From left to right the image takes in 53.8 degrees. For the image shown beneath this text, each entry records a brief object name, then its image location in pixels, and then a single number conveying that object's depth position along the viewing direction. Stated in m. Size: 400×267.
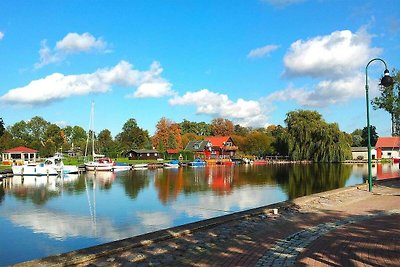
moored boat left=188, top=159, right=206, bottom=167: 80.62
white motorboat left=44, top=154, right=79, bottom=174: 53.07
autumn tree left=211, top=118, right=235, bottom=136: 134.88
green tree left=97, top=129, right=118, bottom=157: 96.62
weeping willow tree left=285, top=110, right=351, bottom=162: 77.63
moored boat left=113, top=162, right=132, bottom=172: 64.06
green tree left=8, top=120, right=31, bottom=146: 117.19
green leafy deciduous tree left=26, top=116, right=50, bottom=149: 120.93
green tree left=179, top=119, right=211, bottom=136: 145.25
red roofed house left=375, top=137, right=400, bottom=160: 103.92
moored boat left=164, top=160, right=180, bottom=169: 73.44
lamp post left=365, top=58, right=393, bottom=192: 16.81
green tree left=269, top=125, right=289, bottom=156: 84.69
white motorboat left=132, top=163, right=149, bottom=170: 67.41
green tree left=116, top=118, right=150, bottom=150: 106.94
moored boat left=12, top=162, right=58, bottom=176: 49.94
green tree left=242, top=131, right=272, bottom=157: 106.44
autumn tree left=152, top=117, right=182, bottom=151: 100.88
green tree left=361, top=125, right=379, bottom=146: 123.50
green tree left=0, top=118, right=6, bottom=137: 79.24
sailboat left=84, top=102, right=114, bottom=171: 60.91
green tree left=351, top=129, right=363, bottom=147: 135.57
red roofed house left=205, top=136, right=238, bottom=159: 103.88
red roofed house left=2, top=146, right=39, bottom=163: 74.32
